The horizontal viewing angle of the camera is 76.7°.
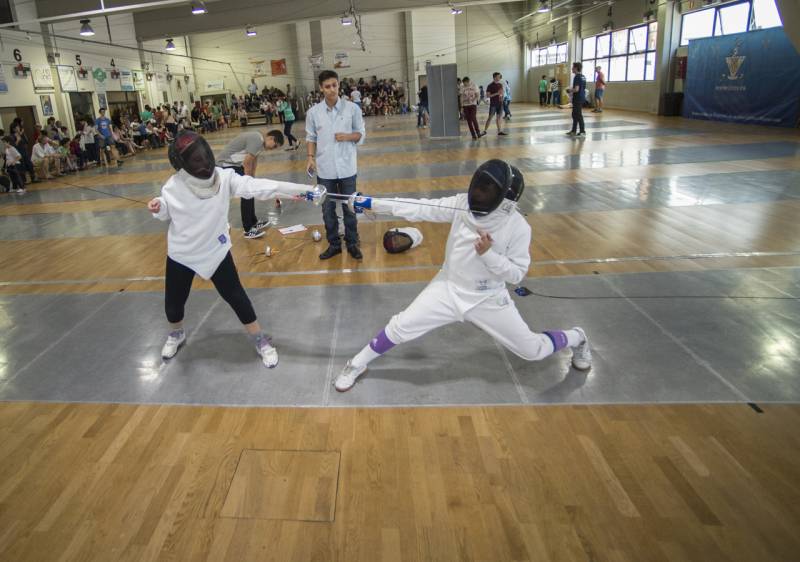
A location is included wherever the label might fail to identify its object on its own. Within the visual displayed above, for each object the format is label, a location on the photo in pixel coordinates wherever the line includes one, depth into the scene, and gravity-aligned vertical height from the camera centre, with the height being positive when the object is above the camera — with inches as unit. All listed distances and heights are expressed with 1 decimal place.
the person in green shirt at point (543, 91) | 1031.6 +46.7
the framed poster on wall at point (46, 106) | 647.1 +51.7
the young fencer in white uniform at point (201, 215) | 113.7 -17.2
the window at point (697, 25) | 609.9 +95.4
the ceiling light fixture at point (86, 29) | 566.6 +124.9
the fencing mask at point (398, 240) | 205.9 -45.3
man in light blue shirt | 187.5 -3.5
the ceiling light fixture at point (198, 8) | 538.6 +132.6
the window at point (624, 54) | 737.0 +88.0
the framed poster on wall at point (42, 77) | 631.0 +86.0
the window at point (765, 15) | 495.2 +81.8
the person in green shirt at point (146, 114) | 756.6 +39.0
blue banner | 478.6 +23.0
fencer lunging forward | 96.8 -28.6
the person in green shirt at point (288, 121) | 549.3 +11.8
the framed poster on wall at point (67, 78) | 676.6 +88.8
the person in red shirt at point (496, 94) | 541.6 +24.4
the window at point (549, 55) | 1043.9 +125.1
